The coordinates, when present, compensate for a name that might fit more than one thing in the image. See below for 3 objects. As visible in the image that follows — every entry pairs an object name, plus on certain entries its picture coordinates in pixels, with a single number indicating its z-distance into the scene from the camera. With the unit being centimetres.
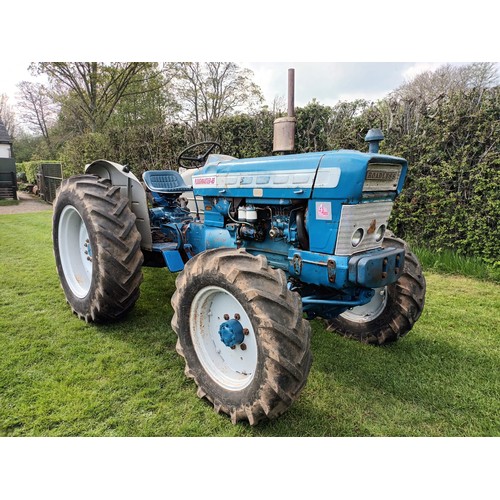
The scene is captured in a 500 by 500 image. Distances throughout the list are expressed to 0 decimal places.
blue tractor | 204
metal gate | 1457
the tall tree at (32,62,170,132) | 1523
